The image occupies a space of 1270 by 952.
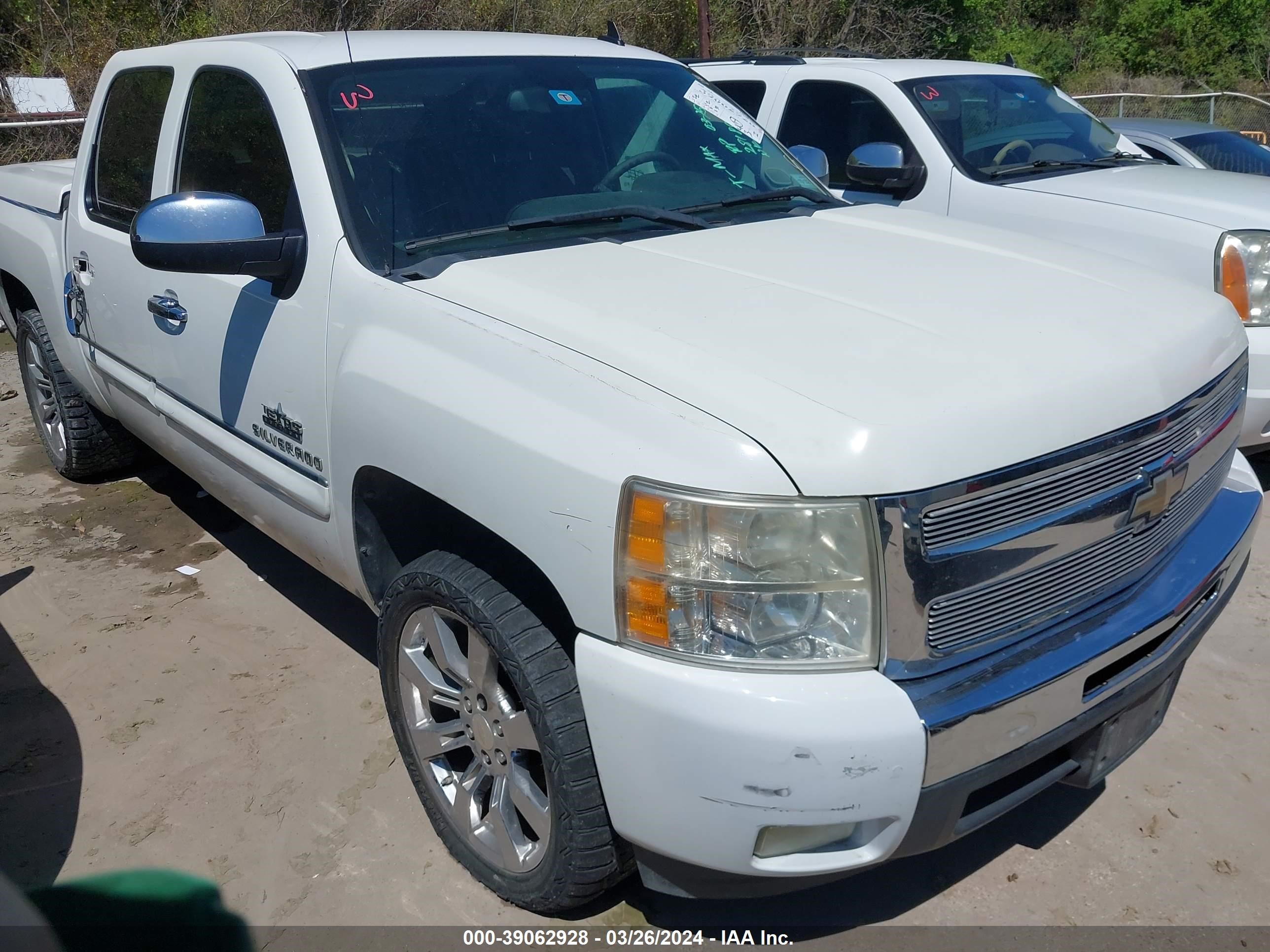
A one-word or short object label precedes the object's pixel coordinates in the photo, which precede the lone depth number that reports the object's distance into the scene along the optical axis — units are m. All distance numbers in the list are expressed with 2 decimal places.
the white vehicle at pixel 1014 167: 4.47
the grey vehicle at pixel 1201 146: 8.37
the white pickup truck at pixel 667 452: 1.91
